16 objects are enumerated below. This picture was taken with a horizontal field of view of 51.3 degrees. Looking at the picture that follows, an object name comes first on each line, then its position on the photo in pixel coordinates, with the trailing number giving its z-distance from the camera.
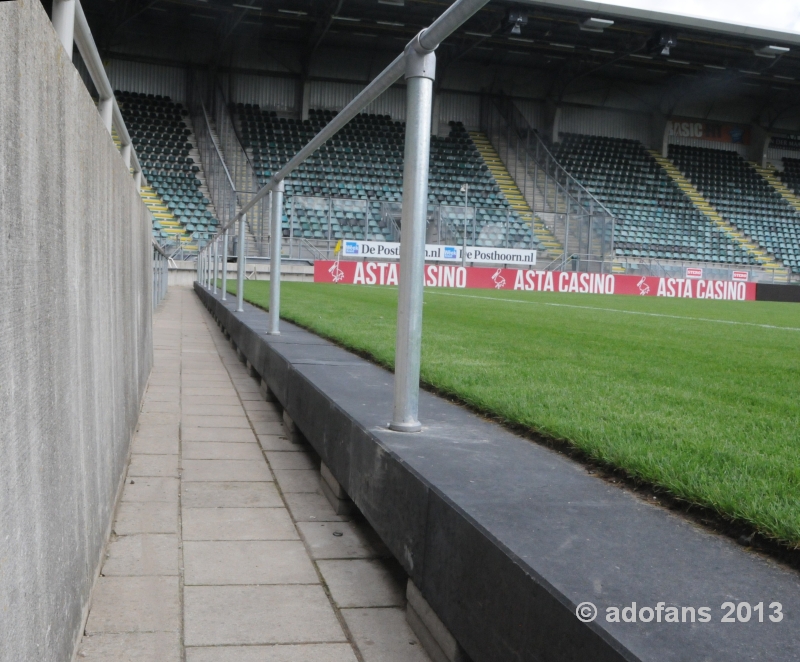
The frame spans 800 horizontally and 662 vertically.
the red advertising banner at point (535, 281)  21.08
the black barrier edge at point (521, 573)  1.10
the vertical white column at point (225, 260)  10.12
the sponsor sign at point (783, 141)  34.69
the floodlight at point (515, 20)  24.22
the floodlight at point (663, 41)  25.73
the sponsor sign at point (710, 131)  34.25
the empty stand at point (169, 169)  23.20
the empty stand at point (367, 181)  21.14
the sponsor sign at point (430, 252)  21.06
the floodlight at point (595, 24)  24.73
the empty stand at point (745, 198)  29.69
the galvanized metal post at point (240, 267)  7.71
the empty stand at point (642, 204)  27.16
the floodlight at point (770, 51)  26.84
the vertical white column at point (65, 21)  1.84
